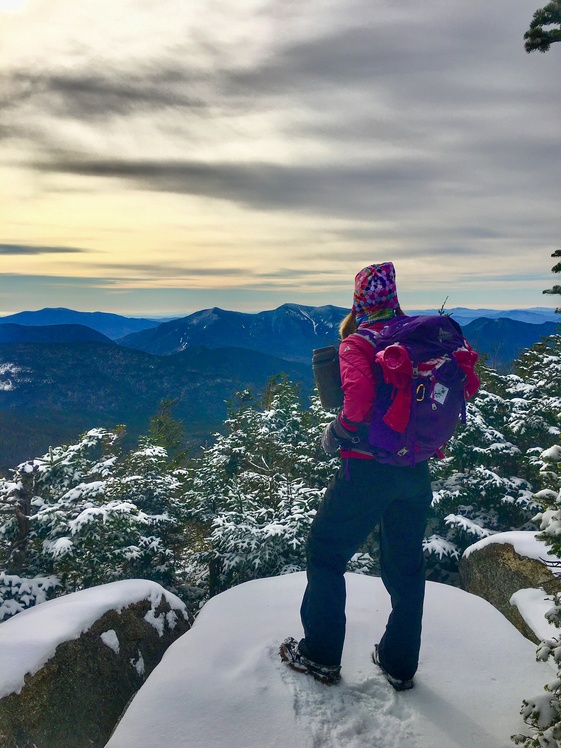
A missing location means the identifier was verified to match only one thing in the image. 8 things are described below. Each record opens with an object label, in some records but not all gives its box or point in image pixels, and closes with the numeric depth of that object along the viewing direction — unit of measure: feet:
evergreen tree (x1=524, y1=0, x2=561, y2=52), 8.69
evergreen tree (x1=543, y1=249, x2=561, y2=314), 9.45
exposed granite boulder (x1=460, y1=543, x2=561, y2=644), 17.43
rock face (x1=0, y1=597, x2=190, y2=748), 12.37
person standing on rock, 10.79
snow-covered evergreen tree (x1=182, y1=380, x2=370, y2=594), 37.27
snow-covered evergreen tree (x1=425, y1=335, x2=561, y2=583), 39.06
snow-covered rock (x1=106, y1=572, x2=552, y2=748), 9.97
